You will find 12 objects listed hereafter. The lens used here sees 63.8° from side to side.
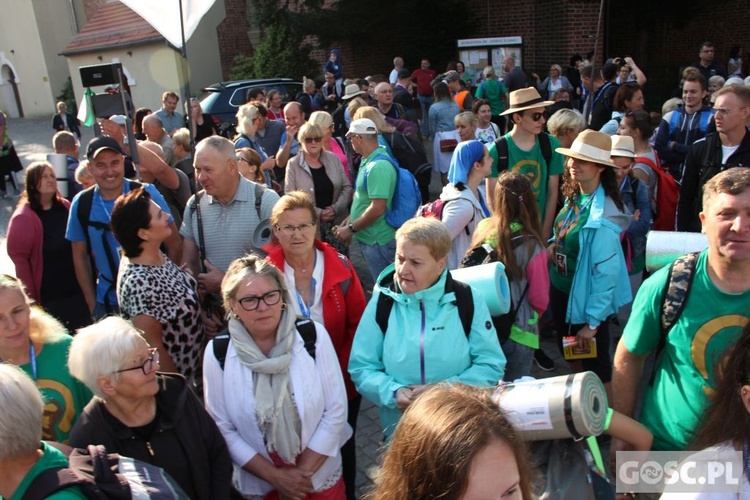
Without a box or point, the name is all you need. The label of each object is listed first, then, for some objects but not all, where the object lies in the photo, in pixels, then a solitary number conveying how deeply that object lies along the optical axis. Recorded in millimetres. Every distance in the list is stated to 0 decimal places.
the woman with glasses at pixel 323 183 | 5238
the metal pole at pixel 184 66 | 3602
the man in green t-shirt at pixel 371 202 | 4598
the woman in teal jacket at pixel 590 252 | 3391
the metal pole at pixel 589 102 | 5846
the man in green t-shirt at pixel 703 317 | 2129
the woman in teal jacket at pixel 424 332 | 2664
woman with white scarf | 2568
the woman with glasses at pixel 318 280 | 3139
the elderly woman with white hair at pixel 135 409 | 2238
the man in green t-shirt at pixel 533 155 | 4844
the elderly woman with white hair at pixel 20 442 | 1827
